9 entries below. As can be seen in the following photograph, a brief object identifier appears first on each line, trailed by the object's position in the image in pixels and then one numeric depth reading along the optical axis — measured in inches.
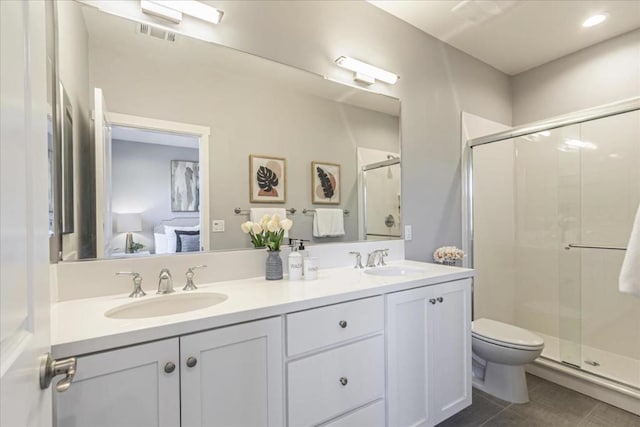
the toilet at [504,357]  75.4
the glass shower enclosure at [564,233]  92.2
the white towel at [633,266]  52.2
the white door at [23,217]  16.9
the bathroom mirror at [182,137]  50.3
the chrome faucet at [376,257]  78.4
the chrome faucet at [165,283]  50.9
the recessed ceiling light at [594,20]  86.9
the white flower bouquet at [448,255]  89.4
